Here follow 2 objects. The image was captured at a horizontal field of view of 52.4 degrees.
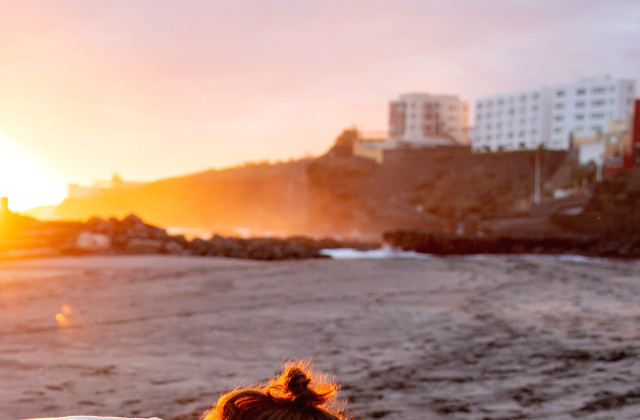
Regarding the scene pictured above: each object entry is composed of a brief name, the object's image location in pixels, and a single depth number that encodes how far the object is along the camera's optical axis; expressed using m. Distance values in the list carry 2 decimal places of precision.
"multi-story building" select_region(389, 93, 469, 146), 100.38
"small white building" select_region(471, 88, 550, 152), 85.25
